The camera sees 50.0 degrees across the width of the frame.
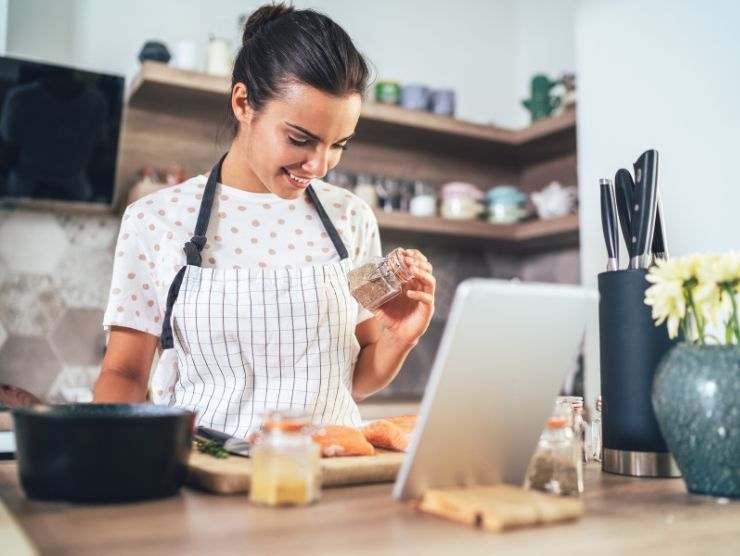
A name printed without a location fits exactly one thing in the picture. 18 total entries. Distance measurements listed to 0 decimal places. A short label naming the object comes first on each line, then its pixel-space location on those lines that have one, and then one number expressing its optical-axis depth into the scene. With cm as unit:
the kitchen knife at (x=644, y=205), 102
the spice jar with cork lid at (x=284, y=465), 75
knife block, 101
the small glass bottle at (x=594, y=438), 119
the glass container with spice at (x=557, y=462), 86
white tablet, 73
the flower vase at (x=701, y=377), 83
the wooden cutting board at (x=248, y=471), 81
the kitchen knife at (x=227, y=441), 96
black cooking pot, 72
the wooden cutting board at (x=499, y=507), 68
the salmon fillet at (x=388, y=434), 104
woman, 144
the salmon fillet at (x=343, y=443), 96
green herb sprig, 94
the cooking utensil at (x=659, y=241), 107
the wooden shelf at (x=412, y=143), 278
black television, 251
